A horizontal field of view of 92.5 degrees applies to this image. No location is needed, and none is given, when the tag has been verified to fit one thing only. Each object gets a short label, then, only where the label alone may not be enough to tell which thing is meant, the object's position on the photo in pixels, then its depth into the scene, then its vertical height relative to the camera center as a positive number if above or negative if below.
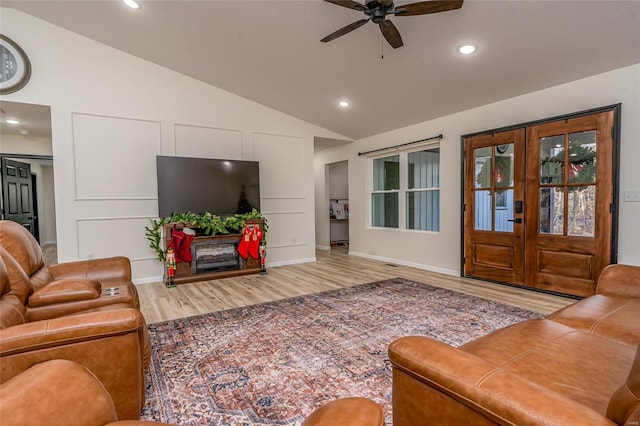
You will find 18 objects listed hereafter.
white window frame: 5.21 +0.29
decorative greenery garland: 4.39 -0.32
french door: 3.26 -0.06
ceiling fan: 2.25 +1.45
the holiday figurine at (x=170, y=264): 4.28 -0.85
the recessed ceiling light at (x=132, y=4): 3.27 +2.16
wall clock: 3.67 +1.68
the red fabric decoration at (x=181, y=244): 4.32 -0.60
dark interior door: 4.83 +0.20
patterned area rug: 1.70 -1.12
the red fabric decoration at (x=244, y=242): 4.85 -0.63
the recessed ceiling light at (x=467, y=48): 3.10 +1.56
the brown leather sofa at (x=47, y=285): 1.76 -0.52
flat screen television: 4.39 +0.26
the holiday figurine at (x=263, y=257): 5.04 -0.91
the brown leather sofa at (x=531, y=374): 0.71 -0.61
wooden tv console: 4.40 -0.97
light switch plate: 3.03 +0.03
